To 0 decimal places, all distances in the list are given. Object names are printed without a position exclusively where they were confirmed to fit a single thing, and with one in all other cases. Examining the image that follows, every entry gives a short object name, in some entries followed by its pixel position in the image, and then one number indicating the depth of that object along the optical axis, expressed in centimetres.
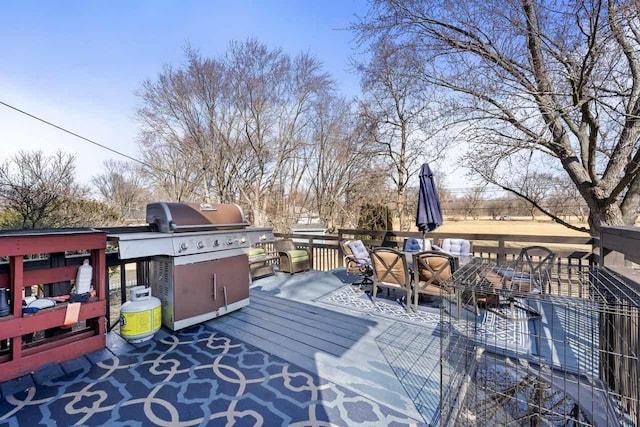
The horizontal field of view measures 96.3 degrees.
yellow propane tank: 267
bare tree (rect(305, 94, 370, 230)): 1202
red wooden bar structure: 208
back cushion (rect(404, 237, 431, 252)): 516
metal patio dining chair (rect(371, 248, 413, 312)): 366
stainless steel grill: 283
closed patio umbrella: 470
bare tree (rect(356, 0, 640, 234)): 441
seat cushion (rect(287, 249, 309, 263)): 576
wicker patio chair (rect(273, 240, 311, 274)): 571
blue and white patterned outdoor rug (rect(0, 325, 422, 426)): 177
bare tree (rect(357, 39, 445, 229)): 612
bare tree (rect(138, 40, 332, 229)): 1051
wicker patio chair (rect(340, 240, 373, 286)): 470
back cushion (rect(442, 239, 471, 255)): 486
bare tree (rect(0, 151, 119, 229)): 580
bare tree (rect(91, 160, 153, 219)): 1343
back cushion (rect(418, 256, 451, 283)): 337
